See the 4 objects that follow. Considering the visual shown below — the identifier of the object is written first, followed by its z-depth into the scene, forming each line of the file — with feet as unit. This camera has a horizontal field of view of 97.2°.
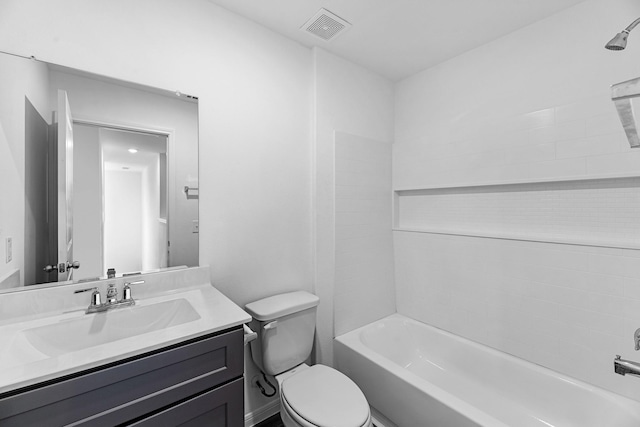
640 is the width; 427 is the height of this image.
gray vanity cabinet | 2.58
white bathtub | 4.79
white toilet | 4.32
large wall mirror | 3.76
